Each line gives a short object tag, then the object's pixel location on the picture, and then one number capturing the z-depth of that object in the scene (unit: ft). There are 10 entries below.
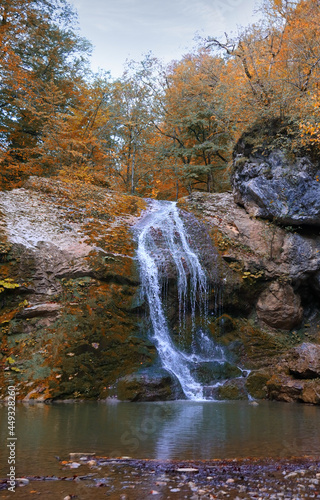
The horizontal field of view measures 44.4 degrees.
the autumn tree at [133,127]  61.98
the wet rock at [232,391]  26.43
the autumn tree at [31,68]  44.55
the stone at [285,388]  25.16
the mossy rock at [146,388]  25.14
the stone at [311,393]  23.84
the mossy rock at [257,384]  27.04
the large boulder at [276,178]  37.83
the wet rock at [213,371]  28.22
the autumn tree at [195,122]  58.29
